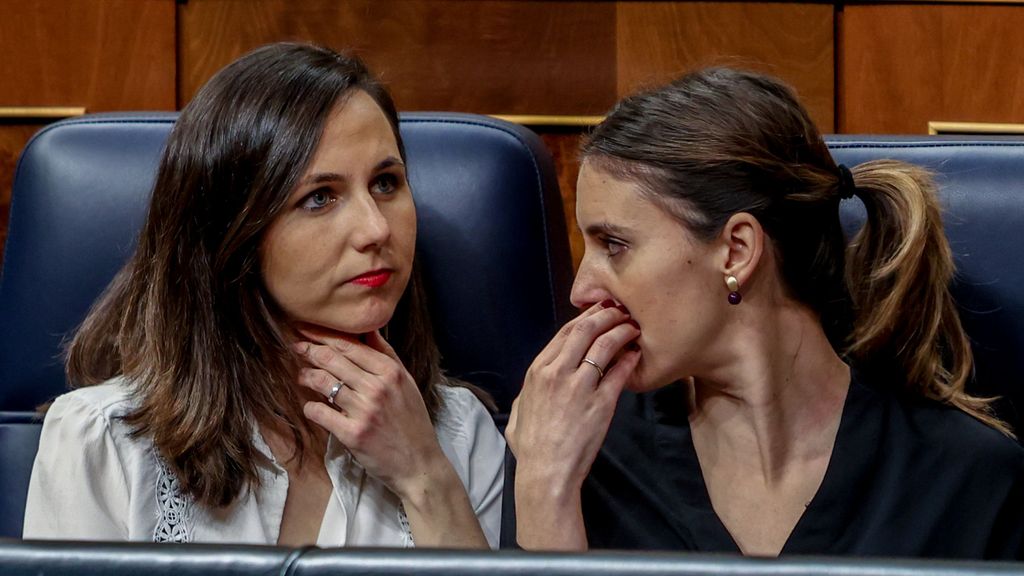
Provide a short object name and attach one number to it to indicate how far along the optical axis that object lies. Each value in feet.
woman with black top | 13.22
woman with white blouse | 13.45
